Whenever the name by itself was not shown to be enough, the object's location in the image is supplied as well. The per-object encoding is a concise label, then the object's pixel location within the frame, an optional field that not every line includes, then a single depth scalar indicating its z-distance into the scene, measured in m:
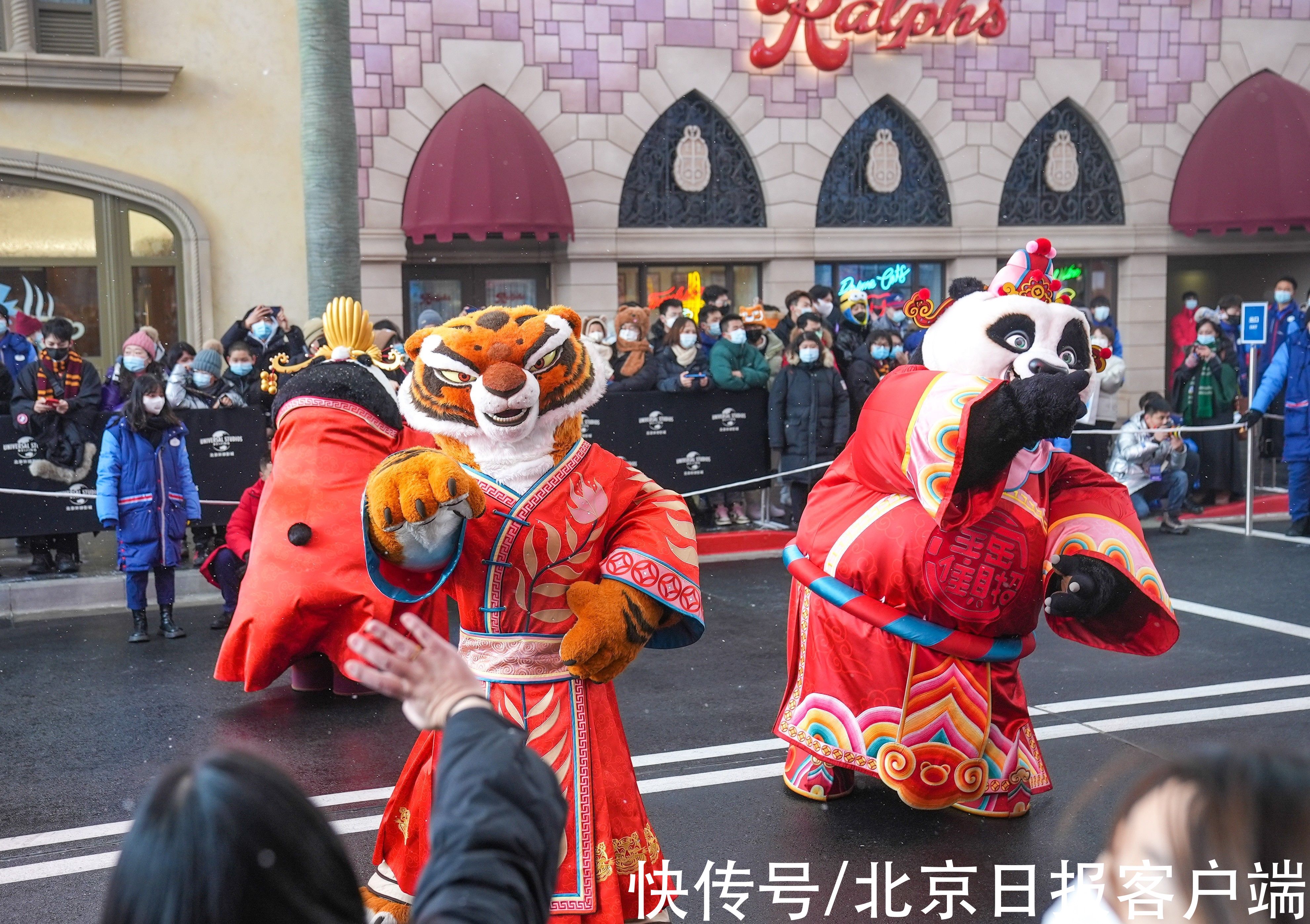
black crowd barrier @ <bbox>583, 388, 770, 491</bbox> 10.29
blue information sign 10.80
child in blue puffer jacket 7.38
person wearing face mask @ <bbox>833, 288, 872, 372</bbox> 11.23
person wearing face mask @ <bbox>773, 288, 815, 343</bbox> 11.47
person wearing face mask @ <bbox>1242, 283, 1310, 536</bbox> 10.27
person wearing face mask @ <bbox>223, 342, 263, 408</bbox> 9.45
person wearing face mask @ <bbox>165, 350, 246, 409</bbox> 9.23
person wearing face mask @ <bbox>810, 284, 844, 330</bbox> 11.86
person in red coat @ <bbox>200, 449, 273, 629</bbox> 7.31
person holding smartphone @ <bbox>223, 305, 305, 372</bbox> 9.59
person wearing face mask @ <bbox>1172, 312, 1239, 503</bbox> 11.83
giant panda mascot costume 4.20
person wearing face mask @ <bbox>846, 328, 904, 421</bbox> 10.65
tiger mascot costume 3.23
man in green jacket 10.42
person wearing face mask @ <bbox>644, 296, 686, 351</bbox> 11.23
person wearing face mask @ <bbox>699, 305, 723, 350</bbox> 10.91
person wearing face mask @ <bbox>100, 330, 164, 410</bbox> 8.85
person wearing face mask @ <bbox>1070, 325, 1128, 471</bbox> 11.26
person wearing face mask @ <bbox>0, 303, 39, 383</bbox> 9.68
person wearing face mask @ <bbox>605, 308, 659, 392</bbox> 10.41
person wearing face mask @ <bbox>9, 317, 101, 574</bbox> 8.88
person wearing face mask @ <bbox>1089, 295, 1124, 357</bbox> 12.55
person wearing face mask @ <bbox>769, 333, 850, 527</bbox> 10.28
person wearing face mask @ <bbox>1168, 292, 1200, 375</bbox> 16.38
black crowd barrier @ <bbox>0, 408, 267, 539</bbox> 8.83
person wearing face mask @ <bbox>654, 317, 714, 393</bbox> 10.40
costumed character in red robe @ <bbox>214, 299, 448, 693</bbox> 5.53
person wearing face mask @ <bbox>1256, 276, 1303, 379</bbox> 10.79
